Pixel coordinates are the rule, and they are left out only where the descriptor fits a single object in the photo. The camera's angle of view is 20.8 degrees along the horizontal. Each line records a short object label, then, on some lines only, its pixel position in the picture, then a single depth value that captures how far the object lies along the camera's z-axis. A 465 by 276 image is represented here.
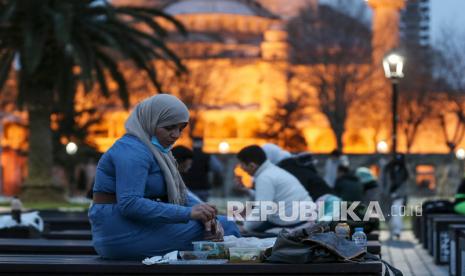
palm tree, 32.12
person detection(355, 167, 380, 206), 20.58
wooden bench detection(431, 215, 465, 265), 15.68
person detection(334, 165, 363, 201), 18.05
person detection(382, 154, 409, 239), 22.67
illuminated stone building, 84.06
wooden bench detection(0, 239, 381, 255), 8.98
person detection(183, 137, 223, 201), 17.34
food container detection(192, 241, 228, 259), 6.83
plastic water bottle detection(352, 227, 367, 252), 7.46
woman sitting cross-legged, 6.92
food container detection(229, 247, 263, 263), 6.70
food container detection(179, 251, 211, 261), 6.78
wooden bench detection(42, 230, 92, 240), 11.58
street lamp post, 26.69
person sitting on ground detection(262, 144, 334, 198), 13.25
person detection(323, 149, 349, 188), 23.80
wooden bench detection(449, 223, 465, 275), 12.63
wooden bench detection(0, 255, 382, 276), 6.39
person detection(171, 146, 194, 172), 13.93
